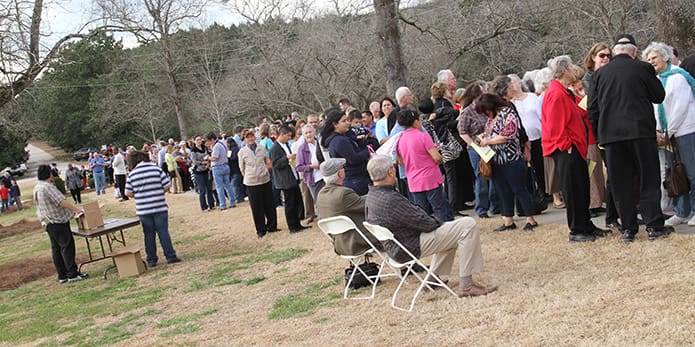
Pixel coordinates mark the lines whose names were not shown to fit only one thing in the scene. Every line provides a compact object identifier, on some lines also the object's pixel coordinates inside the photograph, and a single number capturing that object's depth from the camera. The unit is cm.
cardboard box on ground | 973
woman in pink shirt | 757
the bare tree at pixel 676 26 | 1127
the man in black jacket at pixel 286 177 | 1083
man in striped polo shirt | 960
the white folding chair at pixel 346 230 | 595
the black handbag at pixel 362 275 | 657
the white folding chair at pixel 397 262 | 550
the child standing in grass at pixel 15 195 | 3041
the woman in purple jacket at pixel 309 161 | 1025
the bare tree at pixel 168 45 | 3497
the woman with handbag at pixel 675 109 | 630
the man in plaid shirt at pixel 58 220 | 971
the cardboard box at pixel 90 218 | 1009
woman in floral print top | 728
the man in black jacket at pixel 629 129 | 588
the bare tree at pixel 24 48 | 1300
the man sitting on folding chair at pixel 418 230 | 552
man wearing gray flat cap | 622
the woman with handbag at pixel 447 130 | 888
